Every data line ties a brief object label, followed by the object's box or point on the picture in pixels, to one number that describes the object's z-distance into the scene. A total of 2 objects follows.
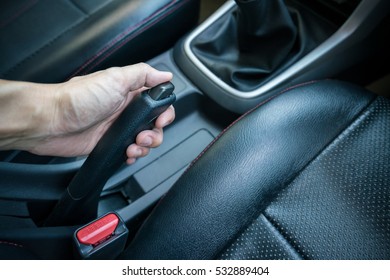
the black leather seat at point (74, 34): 0.87
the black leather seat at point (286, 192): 0.64
